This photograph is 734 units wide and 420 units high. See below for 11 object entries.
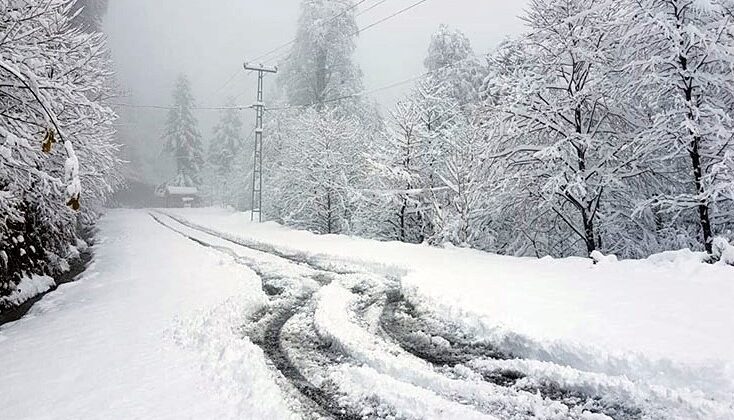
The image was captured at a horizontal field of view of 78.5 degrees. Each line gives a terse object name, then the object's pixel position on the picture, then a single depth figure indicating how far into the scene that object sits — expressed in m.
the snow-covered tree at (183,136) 63.78
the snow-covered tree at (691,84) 8.99
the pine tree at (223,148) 63.78
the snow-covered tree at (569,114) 11.33
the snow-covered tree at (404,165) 19.34
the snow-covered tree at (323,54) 36.56
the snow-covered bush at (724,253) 7.70
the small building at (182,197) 64.88
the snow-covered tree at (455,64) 31.25
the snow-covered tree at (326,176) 24.30
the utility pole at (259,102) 29.67
